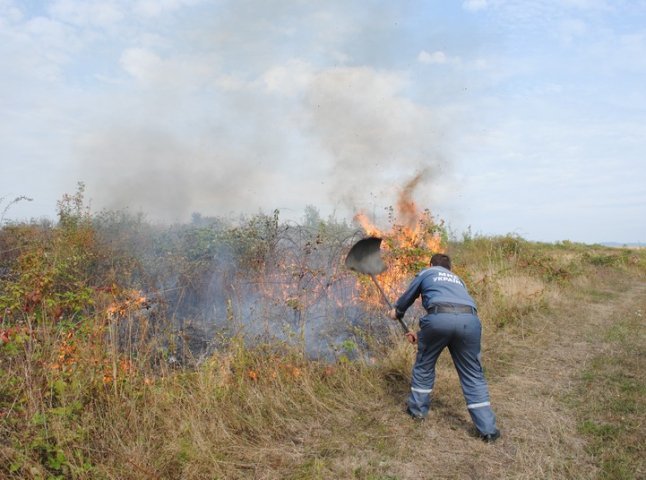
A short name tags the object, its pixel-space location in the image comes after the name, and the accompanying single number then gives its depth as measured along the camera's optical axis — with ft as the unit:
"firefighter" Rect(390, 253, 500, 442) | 14.75
